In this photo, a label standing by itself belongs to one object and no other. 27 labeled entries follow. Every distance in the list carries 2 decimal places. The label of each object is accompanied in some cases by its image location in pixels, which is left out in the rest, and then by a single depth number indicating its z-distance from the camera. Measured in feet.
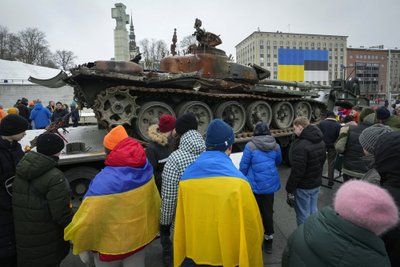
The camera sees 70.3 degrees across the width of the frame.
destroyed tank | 21.31
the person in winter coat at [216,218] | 6.72
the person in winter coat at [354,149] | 16.97
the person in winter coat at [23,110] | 32.93
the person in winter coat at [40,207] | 8.61
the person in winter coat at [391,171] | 6.16
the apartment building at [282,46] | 253.44
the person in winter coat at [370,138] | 9.35
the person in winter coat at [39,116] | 33.65
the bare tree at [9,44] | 166.30
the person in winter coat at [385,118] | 16.86
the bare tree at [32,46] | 174.79
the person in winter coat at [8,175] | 9.02
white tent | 91.66
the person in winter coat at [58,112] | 34.19
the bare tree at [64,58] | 194.91
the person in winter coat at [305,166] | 12.58
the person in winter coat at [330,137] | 22.62
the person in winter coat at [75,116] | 38.34
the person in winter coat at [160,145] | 12.95
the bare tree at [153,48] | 197.47
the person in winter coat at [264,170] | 12.76
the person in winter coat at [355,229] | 4.70
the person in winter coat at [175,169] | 9.61
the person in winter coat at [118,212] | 7.81
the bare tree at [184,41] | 149.48
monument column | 119.24
